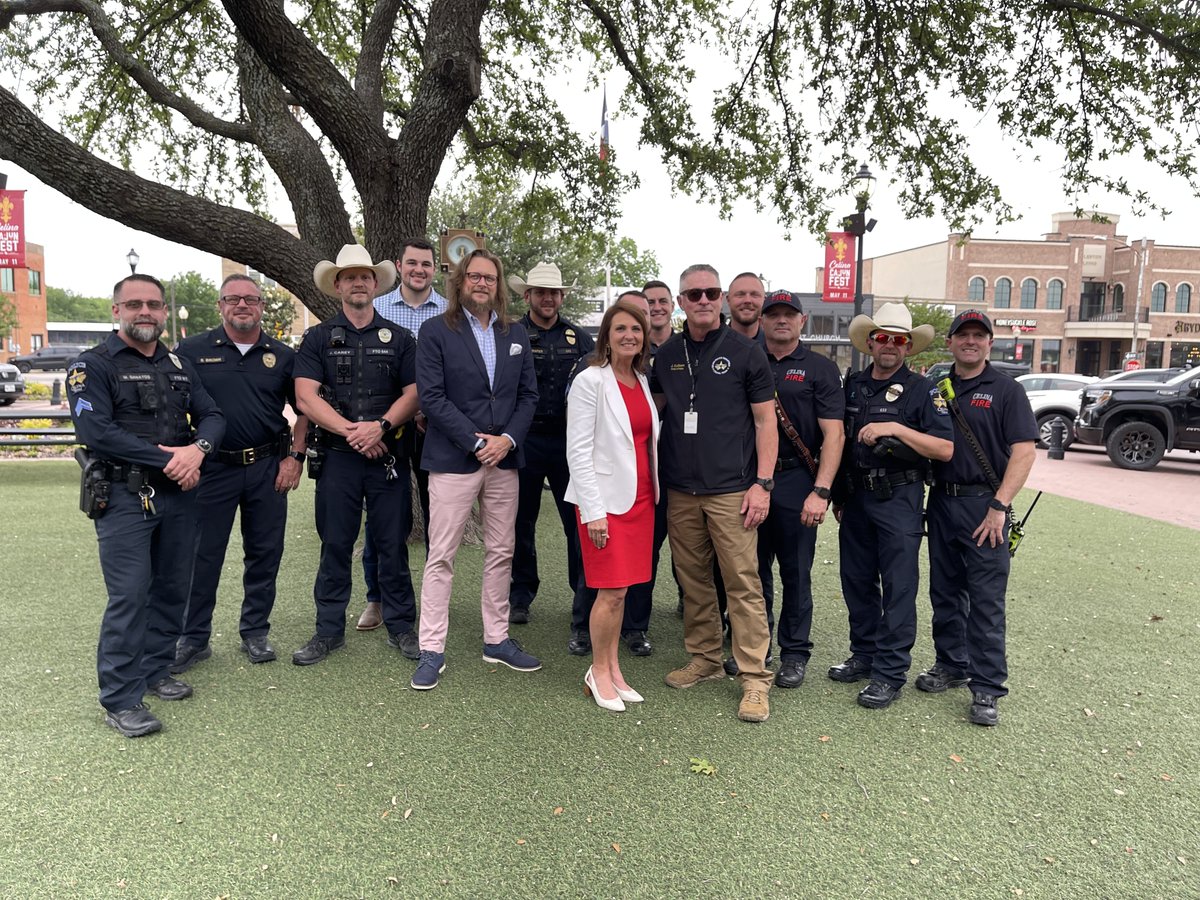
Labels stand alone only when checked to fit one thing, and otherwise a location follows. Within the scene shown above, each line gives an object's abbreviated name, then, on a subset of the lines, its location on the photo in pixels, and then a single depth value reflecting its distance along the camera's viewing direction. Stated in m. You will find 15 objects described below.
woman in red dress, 3.61
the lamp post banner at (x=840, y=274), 17.62
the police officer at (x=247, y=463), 3.97
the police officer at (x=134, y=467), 3.33
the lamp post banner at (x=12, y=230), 13.25
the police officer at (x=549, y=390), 4.75
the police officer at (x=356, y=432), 4.11
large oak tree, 5.90
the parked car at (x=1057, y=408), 15.64
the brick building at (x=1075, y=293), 48.03
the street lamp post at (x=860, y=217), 9.57
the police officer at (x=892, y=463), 3.75
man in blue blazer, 3.92
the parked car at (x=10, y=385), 19.56
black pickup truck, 12.59
